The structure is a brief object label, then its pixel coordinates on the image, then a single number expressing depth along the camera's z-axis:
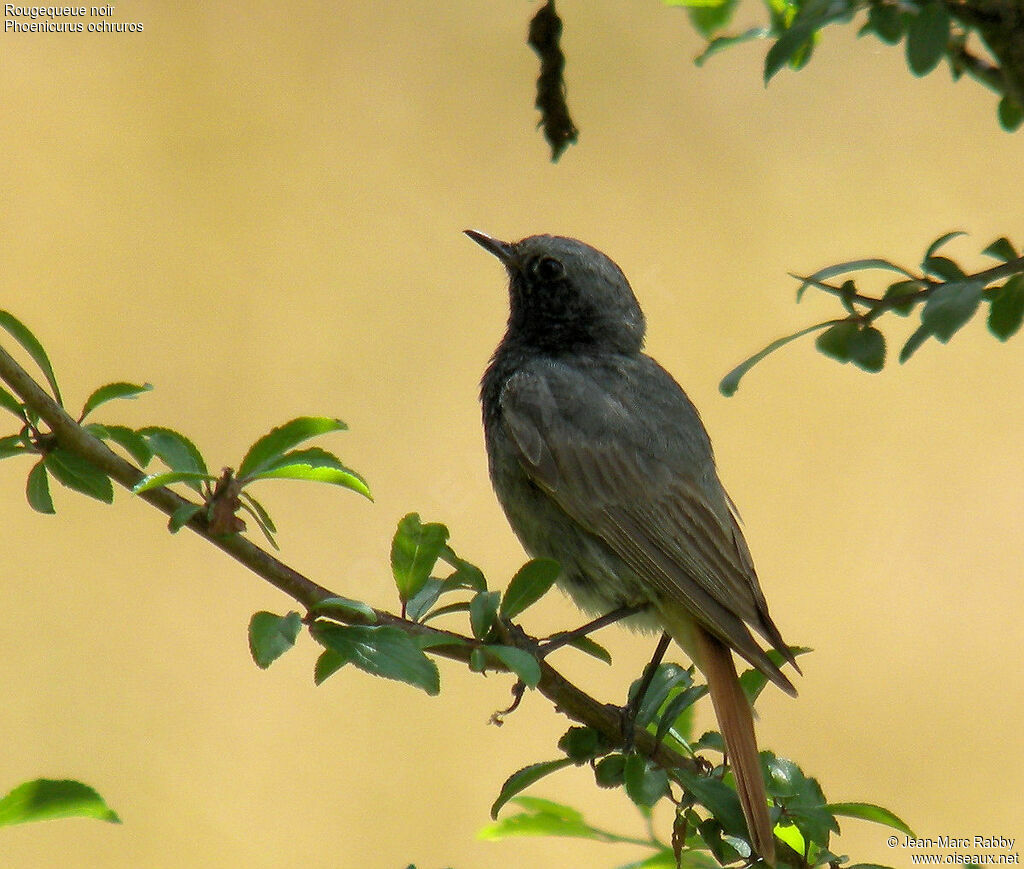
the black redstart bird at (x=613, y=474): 6.12
